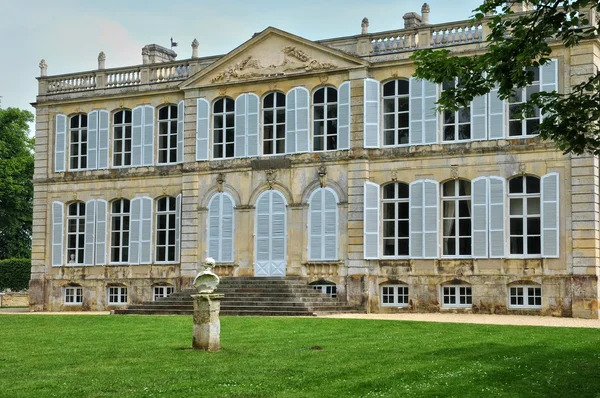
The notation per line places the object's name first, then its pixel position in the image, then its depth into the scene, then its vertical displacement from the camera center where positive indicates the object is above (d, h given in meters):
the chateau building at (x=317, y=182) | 25.59 +2.17
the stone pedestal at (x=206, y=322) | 14.82 -1.15
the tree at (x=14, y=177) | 44.38 +3.59
